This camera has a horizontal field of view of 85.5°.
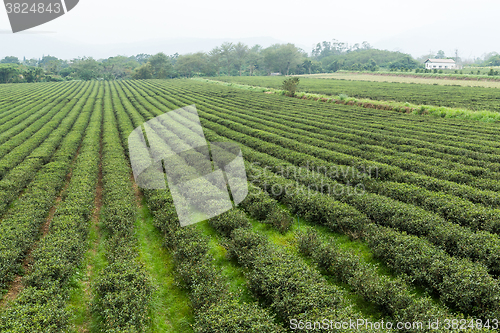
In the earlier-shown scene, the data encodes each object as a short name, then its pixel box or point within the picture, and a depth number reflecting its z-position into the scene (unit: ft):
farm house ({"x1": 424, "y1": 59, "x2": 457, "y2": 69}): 422.00
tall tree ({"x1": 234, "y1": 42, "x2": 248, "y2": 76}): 490.49
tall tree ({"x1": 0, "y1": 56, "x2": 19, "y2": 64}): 625.98
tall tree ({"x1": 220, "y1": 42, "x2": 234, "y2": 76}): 485.97
